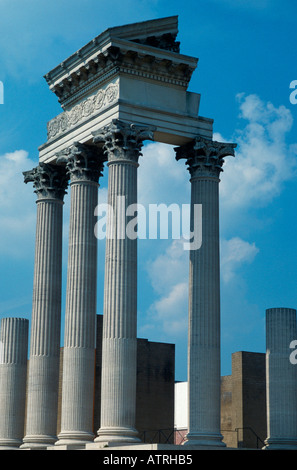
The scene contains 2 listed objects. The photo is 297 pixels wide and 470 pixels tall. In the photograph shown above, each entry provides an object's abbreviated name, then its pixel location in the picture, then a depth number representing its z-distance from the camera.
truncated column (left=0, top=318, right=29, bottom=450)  72.88
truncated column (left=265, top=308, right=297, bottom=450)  62.97
